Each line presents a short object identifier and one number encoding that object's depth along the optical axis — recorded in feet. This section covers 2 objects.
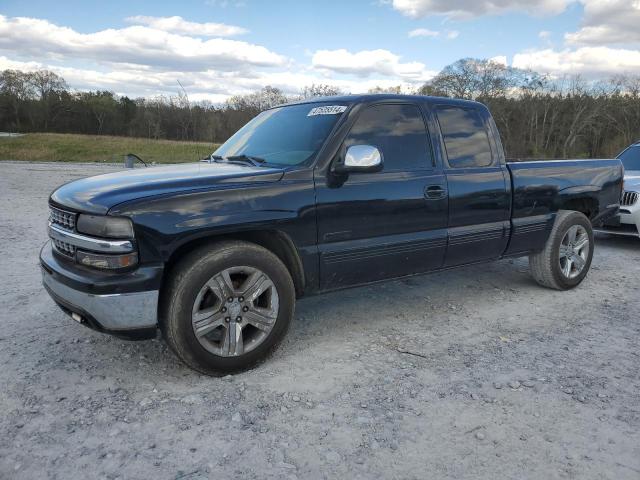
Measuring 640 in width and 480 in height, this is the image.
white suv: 23.42
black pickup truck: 9.45
